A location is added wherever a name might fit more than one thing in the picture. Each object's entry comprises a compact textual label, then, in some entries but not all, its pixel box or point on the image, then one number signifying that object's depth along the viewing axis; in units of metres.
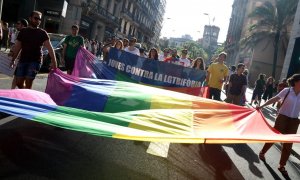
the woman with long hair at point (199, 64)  7.29
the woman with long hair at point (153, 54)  6.99
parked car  8.89
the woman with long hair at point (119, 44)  7.20
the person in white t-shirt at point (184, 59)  7.57
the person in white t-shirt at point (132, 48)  6.94
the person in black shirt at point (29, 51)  4.31
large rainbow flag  2.38
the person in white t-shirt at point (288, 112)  4.20
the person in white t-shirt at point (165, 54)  9.64
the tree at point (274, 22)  23.96
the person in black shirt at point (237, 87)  6.79
